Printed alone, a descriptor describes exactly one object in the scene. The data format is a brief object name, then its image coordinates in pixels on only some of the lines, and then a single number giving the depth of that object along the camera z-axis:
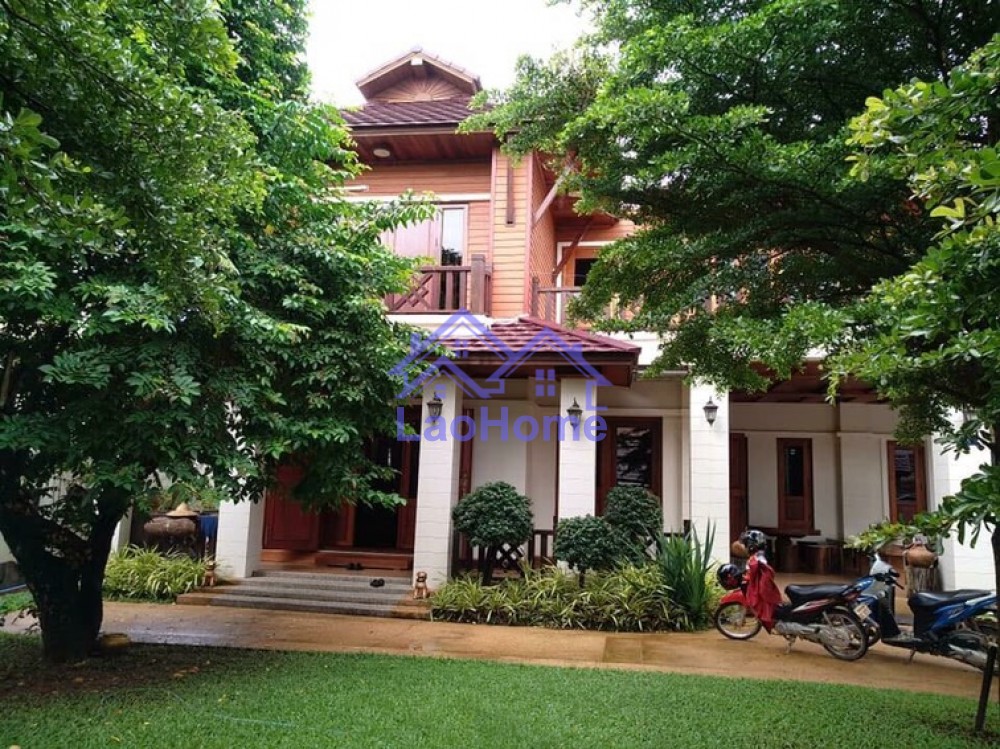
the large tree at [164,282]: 2.85
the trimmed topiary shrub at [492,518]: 8.12
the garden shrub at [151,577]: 8.58
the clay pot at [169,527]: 10.00
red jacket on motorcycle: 6.72
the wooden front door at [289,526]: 10.65
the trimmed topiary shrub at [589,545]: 7.80
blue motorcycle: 5.45
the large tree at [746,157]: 4.16
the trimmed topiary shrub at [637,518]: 8.30
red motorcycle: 6.31
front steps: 8.14
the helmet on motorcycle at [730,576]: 7.19
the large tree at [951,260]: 2.51
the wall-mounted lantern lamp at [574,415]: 8.88
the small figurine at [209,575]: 8.75
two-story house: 8.95
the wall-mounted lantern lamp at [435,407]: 9.05
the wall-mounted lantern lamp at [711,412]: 9.53
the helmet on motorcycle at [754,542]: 6.97
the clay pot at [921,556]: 9.21
